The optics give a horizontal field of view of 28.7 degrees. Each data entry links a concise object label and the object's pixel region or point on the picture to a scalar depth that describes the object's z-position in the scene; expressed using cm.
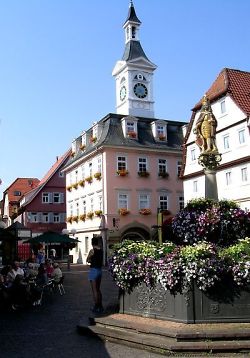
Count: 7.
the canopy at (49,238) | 2720
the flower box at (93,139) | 4651
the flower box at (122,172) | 4306
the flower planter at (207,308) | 911
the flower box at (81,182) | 4780
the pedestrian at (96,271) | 1177
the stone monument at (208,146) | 1267
